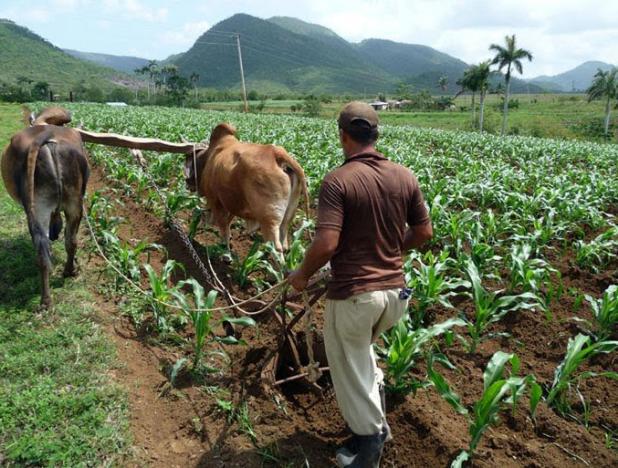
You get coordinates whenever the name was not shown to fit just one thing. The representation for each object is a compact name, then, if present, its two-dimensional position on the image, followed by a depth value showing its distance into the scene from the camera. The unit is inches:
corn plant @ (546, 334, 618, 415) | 137.4
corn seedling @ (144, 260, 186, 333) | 177.6
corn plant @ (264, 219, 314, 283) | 198.7
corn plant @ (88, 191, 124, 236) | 258.5
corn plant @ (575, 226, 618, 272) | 240.5
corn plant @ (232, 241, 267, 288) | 217.8
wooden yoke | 225.3
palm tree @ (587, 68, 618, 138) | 2033.7
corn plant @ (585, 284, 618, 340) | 171.5
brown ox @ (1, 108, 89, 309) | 187.8
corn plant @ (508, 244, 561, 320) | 195.2
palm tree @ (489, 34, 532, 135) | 1955.0
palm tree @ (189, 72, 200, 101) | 3635.6
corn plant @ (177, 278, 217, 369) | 155.5
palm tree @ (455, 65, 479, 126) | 2110.0
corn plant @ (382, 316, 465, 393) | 140.1
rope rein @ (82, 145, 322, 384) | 128.3
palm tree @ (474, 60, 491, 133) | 2057.1
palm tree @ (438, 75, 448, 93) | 4384.8
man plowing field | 103.0
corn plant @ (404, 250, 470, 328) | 179.9
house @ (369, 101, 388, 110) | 3008.1
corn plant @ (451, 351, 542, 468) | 115.8
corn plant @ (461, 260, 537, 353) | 167.2
